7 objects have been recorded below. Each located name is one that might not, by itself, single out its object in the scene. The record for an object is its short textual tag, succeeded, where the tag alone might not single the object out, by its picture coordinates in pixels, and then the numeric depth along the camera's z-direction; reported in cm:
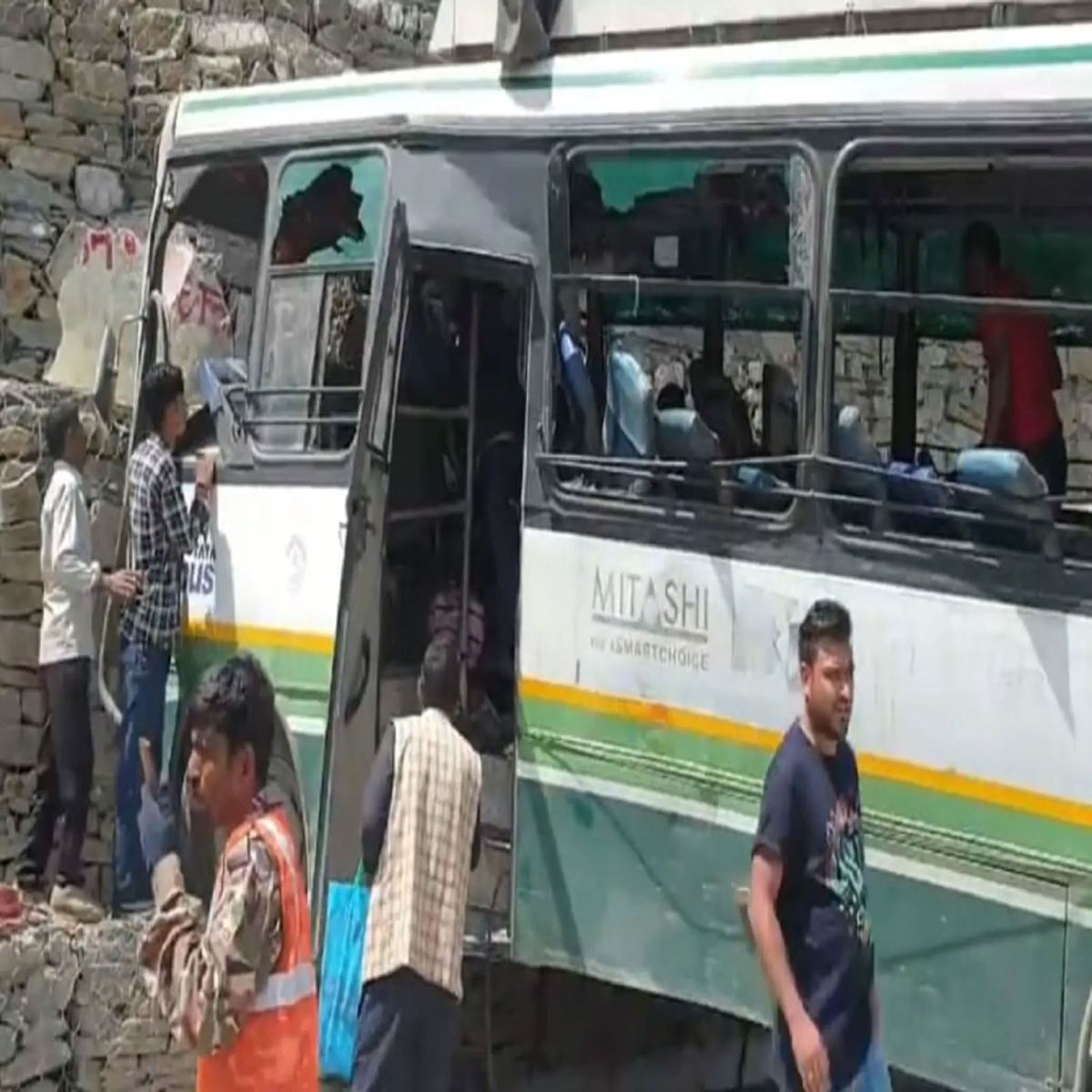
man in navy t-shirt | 473
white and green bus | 530
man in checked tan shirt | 552
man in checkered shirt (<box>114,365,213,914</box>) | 750
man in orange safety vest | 408
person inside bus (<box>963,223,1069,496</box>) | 583
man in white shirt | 796
